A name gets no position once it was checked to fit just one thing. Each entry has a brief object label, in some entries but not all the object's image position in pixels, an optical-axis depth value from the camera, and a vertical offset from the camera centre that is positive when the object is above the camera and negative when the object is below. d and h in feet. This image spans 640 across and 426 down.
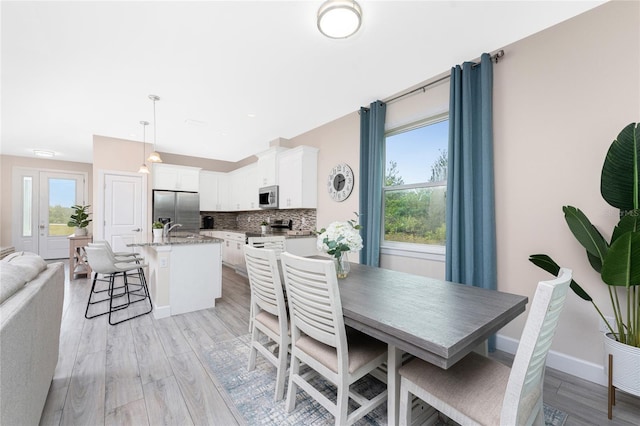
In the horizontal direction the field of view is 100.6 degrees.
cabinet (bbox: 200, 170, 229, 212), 21.92 +1.75
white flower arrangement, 6.37 -0.66
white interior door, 16.66 +0.14
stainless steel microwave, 16.64 +0.97
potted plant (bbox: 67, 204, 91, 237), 16.35 -0.76
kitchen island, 10.20 -2.53
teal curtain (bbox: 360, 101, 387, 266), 11.37 +1.28
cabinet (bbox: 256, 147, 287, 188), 16.72 +2.97
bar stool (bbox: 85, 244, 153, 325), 9.54 -2.19
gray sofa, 3.25 -1.89
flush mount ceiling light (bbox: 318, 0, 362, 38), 5.71 +4.32
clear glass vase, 6.59 -1.36
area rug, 5.20 -4.06
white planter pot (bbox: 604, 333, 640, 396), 5.15 -3.01
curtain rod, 8.10 +4.83
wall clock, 13.06 +1.57
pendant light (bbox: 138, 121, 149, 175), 14.23 +4.68
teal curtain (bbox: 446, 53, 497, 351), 8.08 +1.05
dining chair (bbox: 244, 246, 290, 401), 5.59 -2.09
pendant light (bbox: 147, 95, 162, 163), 11.25 +4.75
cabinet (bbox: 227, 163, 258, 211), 19.62 +1.85
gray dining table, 3.43 -1.61
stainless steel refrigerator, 18.63 +0.24
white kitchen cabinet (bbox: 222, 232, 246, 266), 17.71 -2.63
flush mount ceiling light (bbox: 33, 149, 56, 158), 20.21 +4.48
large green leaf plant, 4.91 -0.38
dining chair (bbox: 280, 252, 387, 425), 4.38 -2.52
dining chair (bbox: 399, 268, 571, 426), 3.04 -2.48
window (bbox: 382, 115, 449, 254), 10.03 +1.10
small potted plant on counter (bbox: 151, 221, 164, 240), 11.53 -0.82
